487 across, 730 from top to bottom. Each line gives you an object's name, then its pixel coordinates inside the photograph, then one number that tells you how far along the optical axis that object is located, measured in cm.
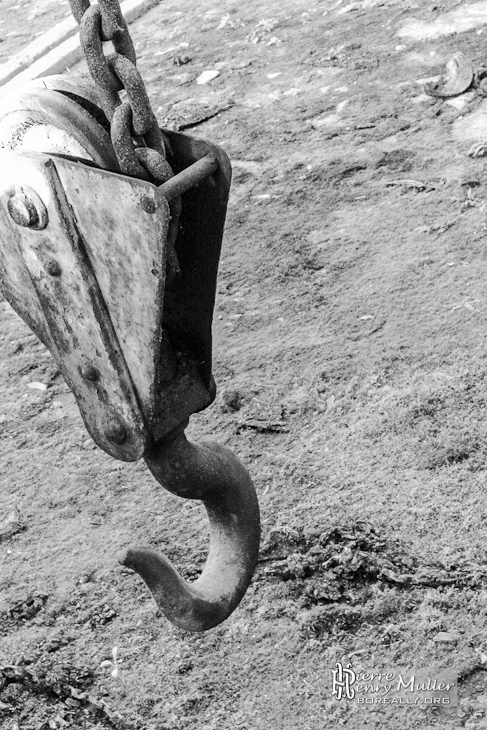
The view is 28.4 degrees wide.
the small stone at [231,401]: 339
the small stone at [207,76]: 646
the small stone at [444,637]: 233
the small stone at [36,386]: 382
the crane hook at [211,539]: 140
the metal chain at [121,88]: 114
